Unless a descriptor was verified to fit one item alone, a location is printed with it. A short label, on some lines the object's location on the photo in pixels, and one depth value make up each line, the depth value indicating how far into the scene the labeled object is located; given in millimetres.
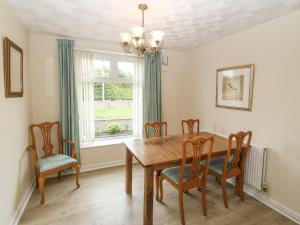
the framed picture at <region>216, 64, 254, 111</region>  2578
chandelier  1799
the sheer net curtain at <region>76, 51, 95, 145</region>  3199
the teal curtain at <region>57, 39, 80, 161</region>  2904
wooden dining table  1878
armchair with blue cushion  2348
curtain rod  3207
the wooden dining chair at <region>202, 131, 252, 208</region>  2174
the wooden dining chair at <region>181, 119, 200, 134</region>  3298
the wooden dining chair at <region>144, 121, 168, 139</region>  2979
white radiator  2350
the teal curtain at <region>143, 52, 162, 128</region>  3555
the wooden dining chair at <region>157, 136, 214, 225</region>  1899
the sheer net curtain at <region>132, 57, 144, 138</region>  3625
